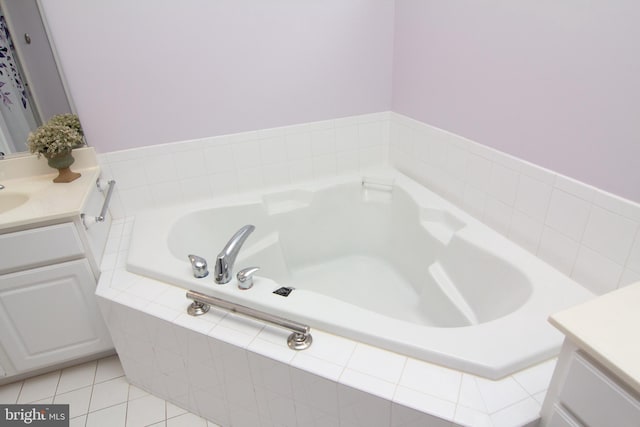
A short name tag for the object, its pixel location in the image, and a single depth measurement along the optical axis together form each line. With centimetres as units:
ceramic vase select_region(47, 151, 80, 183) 165
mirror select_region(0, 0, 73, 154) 158
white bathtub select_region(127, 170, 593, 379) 108
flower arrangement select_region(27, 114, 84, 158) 161
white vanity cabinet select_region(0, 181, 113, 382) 145
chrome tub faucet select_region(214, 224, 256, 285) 133
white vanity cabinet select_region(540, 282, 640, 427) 66
